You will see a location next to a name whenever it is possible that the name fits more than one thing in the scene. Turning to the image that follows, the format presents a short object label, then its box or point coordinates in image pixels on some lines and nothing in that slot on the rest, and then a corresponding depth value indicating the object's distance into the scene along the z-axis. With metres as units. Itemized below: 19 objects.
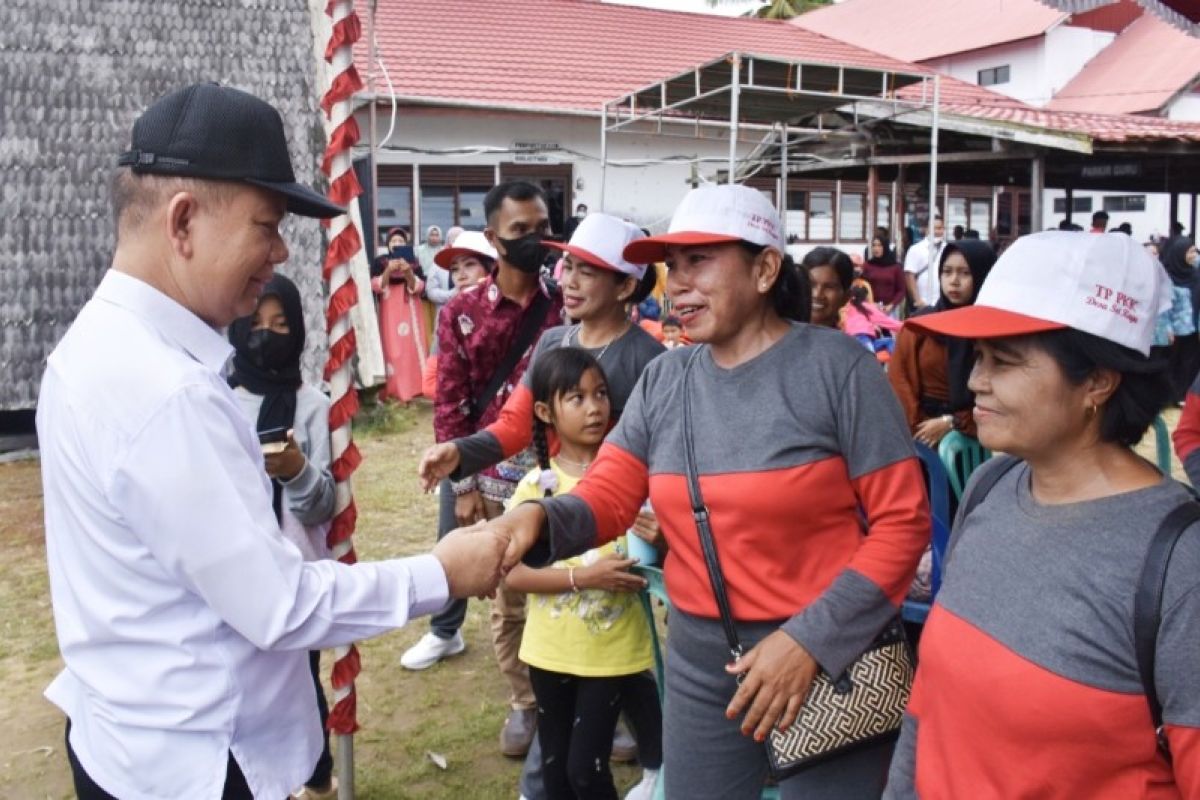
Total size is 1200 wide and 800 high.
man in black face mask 4.09
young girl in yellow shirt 3.04
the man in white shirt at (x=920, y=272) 12.48
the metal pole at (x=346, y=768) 3.39
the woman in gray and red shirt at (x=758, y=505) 2.11
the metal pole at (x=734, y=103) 8.61
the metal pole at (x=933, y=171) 10.08
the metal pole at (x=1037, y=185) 11.83
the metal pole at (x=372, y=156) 7.96
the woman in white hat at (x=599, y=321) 3.44
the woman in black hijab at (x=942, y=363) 4.39
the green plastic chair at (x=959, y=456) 4.10
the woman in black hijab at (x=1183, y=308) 11.26
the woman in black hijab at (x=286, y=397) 3.27
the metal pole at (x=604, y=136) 11.39
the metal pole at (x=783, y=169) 12.55
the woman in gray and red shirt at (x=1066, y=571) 1.54
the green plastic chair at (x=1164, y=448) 4.08
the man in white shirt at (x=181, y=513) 1.60
